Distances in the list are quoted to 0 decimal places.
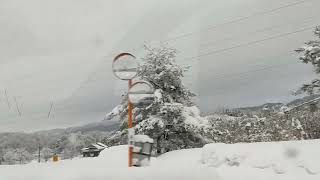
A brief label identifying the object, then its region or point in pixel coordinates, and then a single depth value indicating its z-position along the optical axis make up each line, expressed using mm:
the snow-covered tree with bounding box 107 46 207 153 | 19438
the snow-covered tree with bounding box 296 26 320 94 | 21369
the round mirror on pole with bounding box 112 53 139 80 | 8414
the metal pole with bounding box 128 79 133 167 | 7983
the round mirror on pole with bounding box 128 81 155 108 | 8250
